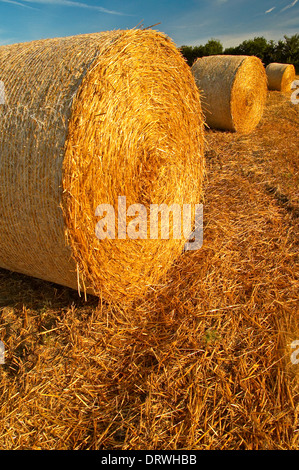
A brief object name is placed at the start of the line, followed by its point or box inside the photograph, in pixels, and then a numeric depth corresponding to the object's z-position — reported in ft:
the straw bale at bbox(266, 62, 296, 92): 47.34
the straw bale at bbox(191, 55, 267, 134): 27.32
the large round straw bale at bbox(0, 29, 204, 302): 8.23
